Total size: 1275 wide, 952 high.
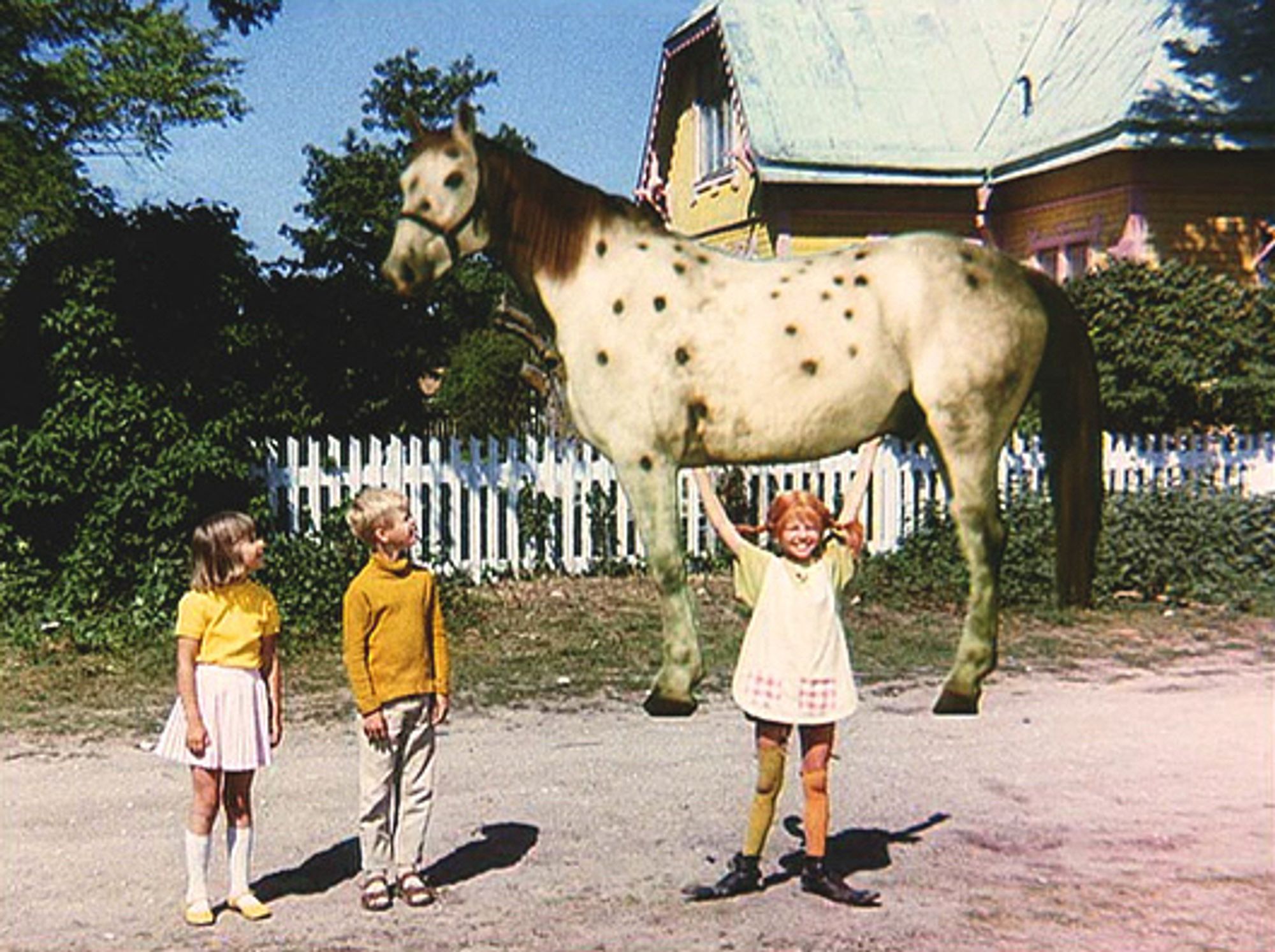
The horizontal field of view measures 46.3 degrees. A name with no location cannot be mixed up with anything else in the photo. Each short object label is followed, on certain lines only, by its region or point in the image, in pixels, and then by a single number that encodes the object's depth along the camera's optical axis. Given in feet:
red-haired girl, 14.20
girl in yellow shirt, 15.87
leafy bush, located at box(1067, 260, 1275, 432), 44.68
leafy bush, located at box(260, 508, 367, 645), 33.58
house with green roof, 53.31
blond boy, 15.47
